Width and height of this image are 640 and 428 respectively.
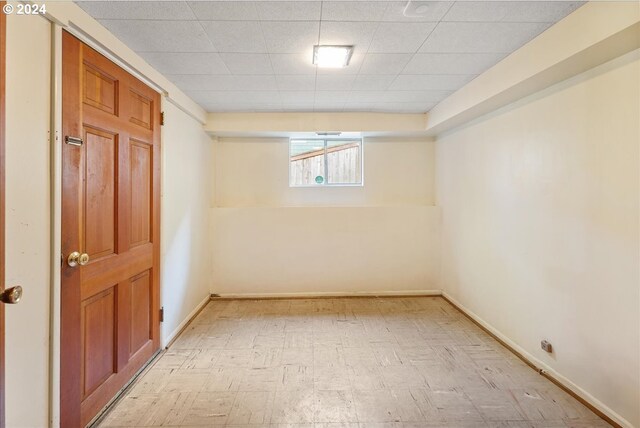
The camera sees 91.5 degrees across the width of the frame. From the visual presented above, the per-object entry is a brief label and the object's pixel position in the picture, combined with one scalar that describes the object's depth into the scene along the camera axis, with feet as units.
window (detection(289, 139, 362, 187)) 14.79
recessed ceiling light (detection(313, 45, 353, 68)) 7.30
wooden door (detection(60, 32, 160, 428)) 5.49
